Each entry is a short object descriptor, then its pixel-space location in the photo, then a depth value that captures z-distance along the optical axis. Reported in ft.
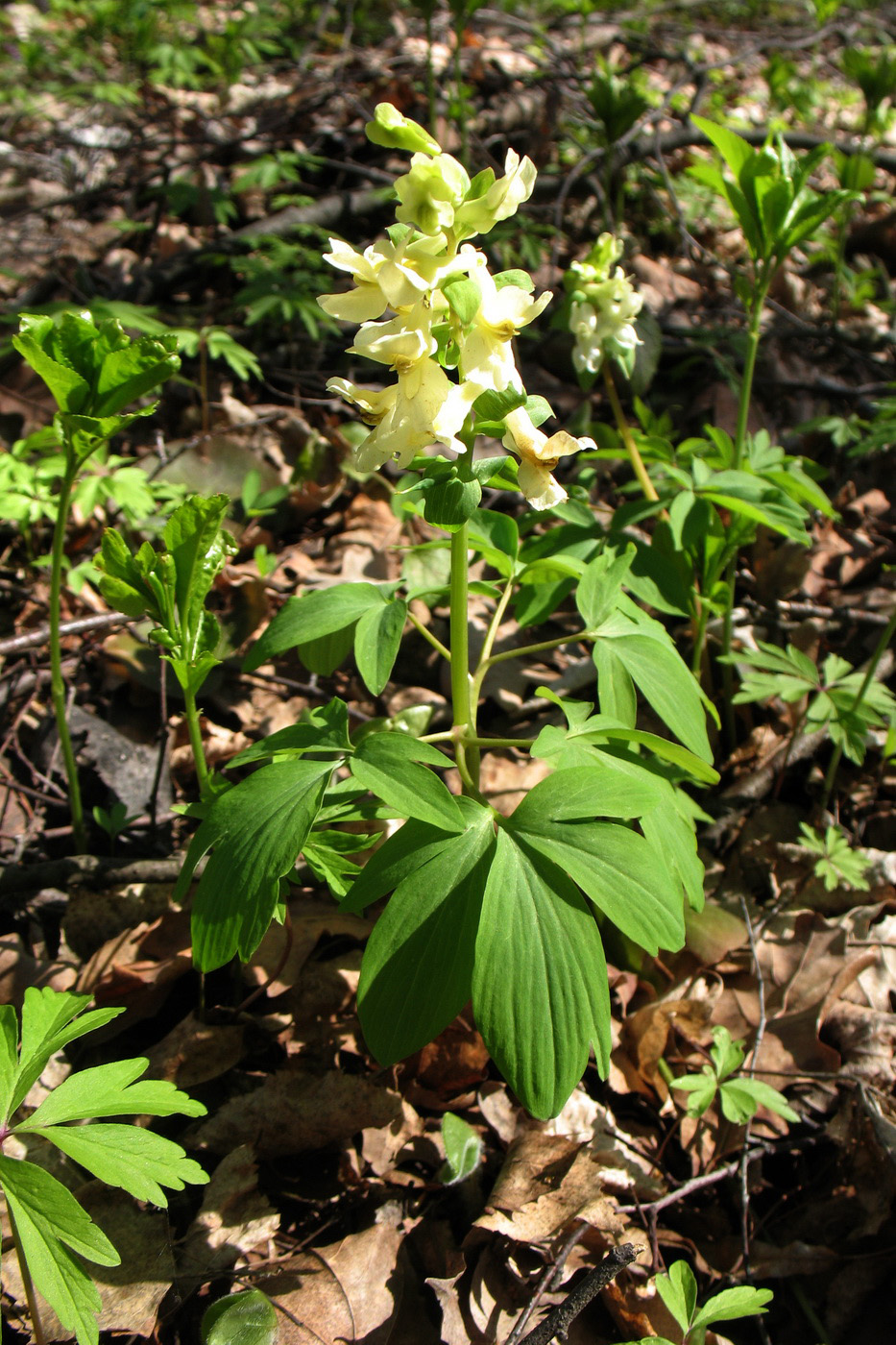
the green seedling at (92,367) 1.20
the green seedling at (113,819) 1.40
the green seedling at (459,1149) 1.22
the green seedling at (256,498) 1.86
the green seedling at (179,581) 1.20
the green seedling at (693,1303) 1.13
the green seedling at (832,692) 1.50
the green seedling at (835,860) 1.44
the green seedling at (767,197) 1.43
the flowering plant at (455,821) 1.07
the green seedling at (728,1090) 1.25
